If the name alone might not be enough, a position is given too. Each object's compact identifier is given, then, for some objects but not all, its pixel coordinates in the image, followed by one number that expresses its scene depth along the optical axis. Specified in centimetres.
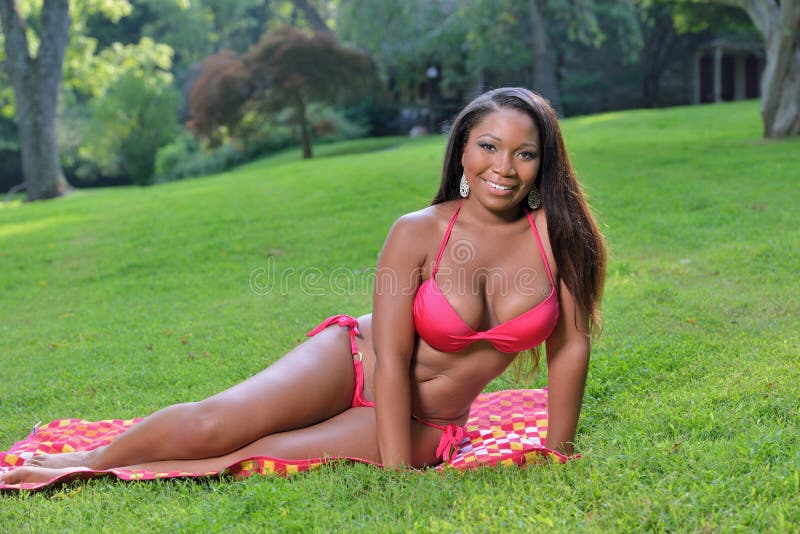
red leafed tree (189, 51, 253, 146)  2281
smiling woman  326
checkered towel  332
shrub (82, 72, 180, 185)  2492
